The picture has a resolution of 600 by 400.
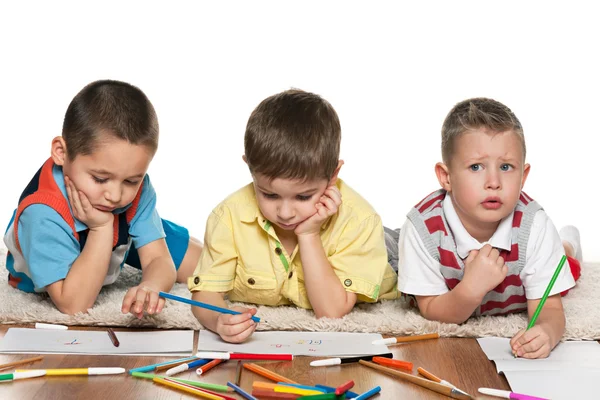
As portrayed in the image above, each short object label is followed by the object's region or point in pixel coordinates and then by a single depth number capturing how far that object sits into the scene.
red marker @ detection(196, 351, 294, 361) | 1.54
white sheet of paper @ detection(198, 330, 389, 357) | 1.61
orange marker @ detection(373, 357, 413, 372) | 1.54
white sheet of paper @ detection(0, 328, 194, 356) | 1.60
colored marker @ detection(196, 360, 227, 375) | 1.49
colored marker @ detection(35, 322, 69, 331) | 1.76
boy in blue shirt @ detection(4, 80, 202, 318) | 1.78
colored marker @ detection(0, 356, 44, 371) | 1.51
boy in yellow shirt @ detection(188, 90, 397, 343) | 1.69
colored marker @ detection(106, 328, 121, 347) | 1.64
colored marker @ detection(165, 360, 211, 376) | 1.49
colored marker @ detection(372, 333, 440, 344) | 1.67
